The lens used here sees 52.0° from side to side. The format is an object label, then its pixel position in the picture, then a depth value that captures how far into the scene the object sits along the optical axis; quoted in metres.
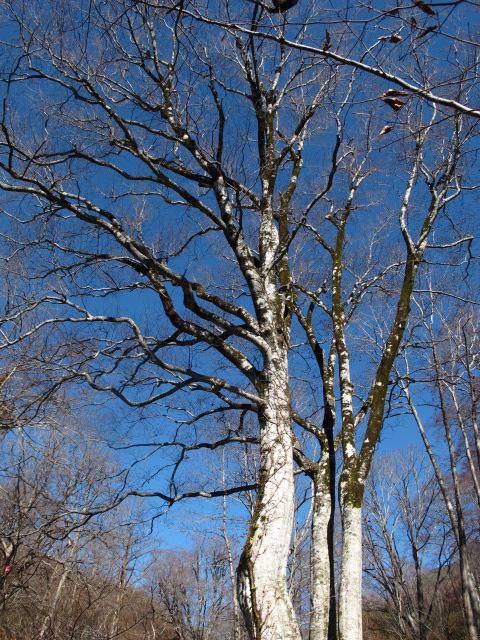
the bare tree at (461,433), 10.55
